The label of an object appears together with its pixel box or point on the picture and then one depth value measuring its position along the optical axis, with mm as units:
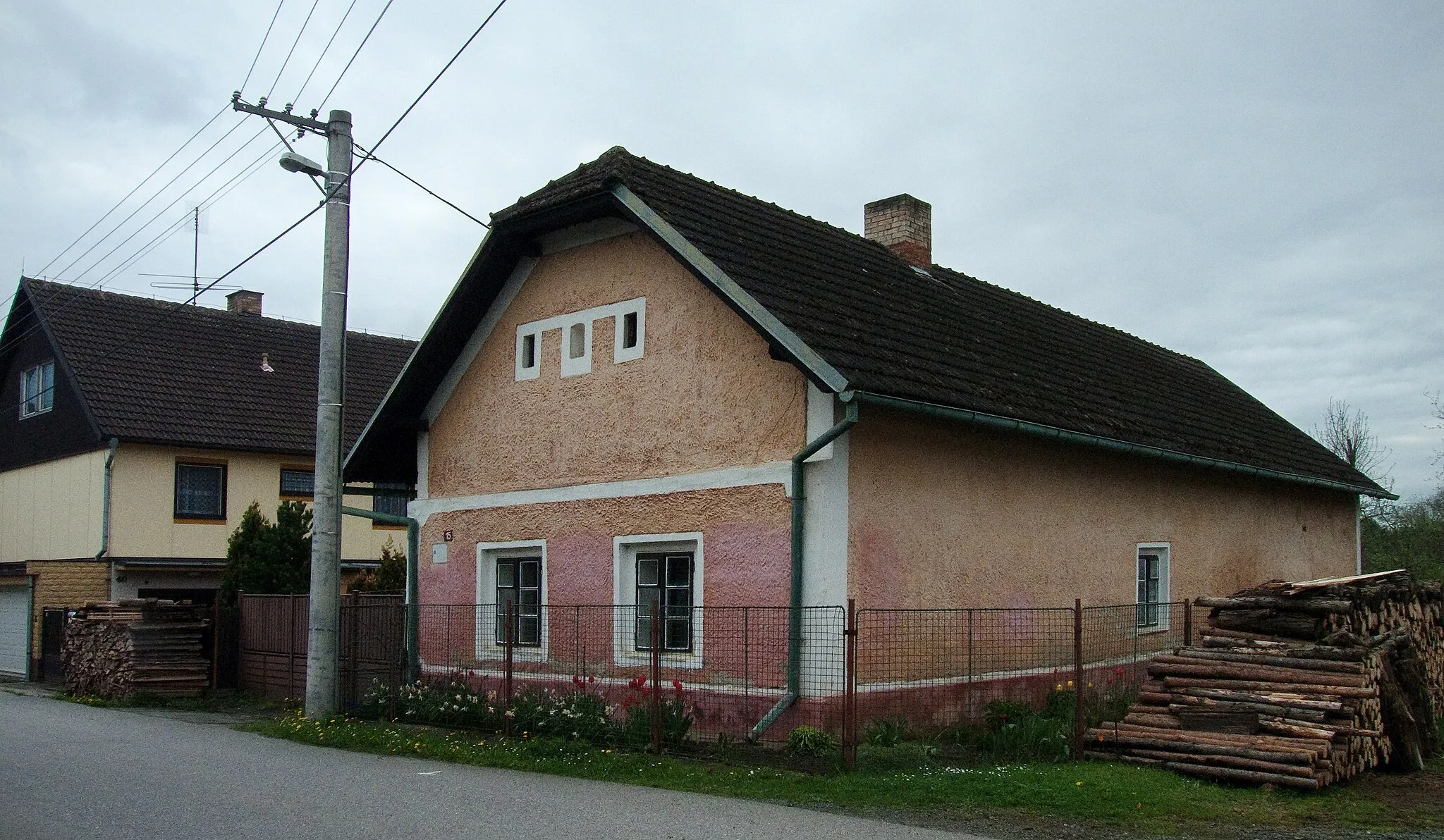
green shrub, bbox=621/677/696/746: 12258
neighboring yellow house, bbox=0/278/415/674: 25391
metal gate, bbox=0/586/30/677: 27406
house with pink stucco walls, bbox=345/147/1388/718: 12648
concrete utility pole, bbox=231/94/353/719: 15031
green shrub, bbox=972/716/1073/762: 11367
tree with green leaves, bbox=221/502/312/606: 21703
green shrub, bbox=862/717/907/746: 11688
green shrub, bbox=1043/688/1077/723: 13275
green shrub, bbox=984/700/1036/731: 12961
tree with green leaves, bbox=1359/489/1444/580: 28531
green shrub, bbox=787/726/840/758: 11523
